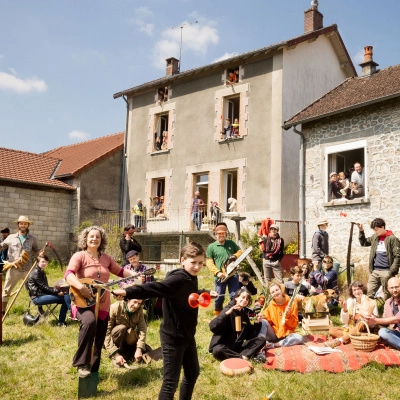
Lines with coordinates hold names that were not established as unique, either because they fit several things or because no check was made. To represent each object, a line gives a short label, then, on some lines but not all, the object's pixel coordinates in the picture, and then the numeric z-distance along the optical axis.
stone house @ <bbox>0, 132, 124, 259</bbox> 17.09
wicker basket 5.74
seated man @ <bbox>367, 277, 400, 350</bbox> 5.86
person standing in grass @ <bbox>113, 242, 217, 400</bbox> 3.88
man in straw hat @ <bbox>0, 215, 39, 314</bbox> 7.89
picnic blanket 5.40
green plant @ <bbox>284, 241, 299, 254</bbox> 13.71
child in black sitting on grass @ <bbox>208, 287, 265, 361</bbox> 5.59
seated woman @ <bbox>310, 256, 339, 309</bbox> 8.68
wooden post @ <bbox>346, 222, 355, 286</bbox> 9.10
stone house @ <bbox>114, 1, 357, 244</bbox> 15.11
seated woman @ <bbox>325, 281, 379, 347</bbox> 6.52
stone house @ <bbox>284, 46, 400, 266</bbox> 11.62
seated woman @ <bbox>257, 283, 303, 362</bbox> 6.12
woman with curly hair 4.71
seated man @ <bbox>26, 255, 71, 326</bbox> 7.89
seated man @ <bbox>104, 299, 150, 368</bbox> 5.71
